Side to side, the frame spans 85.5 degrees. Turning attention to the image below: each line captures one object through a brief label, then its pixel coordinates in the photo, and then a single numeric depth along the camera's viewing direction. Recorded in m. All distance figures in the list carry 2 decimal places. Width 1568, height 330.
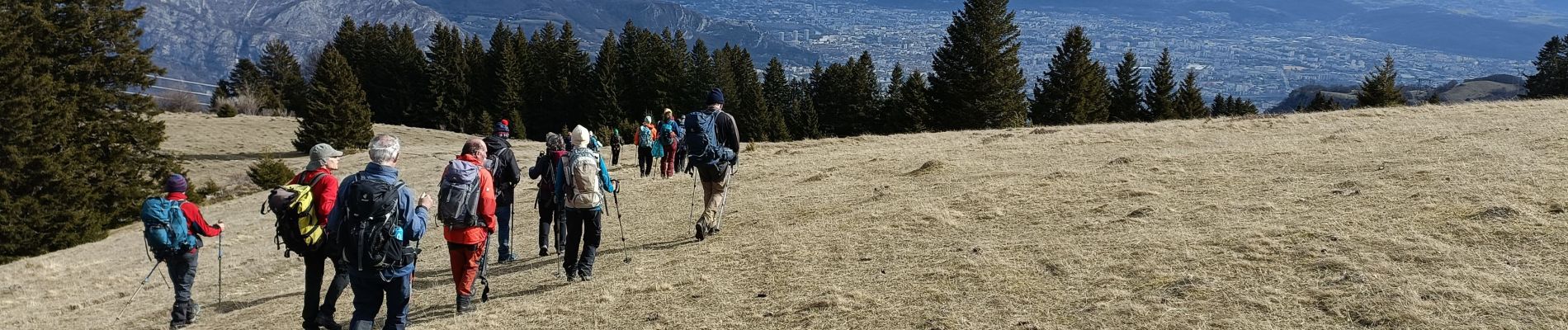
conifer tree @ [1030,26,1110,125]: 56.34
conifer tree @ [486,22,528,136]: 78.00
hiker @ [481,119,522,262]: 10.17
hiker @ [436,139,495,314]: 7.29
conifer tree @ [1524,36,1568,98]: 54.62
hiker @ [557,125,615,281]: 8.63
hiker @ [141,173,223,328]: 9.08
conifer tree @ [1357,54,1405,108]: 42.00
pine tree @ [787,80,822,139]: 75.69
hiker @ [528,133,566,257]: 10.23
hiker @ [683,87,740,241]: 9.98
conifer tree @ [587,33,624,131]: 78.69
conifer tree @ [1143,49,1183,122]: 62.06
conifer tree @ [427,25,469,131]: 79.25
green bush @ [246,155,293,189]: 31.27
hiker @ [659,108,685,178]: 17.78
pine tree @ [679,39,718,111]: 79.06
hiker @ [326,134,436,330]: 6.24
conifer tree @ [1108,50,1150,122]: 64.88
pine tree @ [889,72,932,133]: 59.53
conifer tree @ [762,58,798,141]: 86.25
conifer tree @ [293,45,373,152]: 45.19
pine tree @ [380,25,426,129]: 81.81
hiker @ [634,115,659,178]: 20.25
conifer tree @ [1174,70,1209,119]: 62.38
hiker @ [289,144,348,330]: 7.23
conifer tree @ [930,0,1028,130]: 50.44
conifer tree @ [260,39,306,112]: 83.06
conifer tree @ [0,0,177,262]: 25.70
